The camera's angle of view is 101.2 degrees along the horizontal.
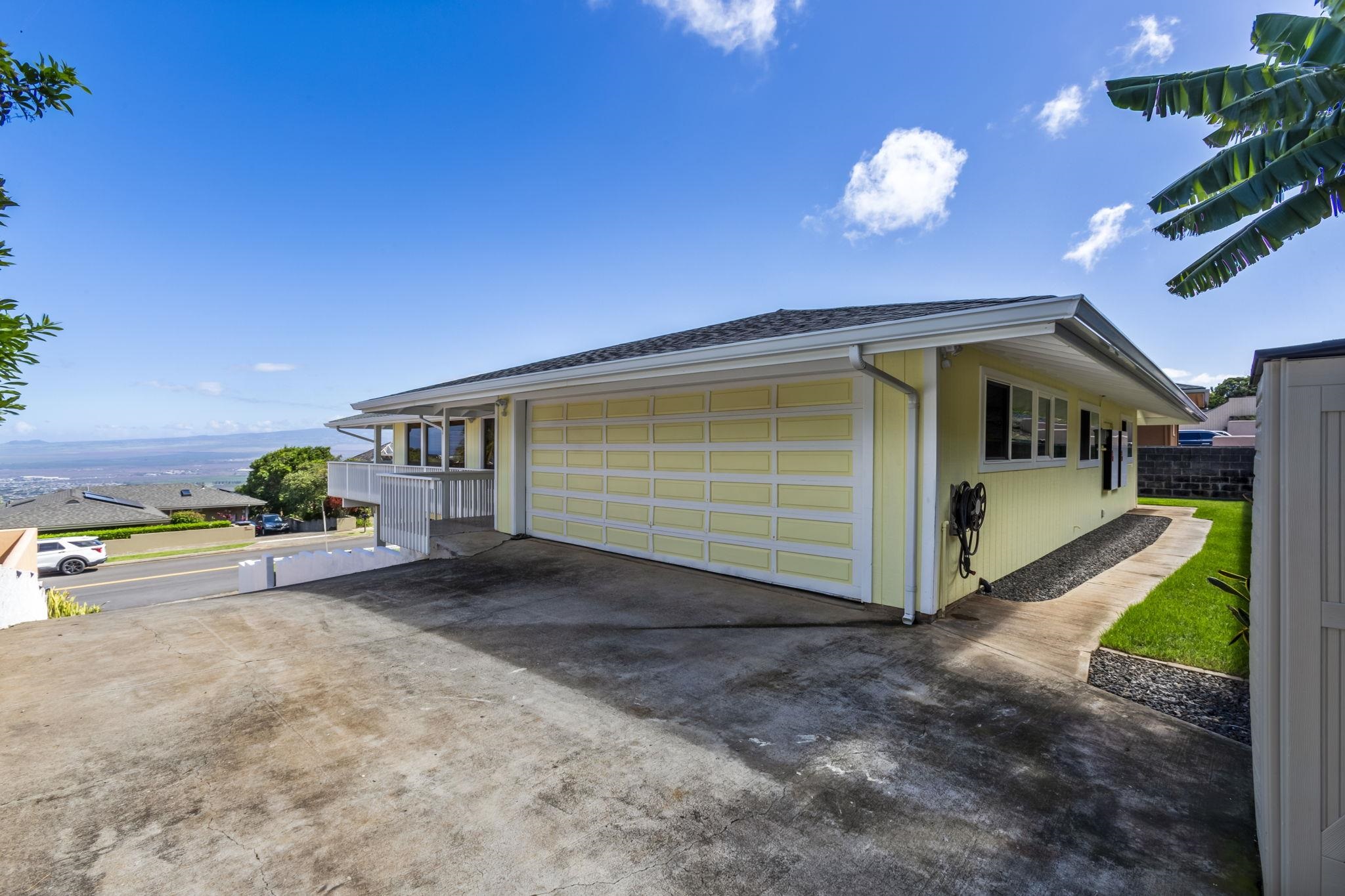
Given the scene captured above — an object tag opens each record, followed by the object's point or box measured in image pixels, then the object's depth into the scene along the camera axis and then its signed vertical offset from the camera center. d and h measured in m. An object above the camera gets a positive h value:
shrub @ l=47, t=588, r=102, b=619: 5.96 -1.76
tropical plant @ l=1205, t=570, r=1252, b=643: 3.83 -1.11
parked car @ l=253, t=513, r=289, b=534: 41.06 -5.78
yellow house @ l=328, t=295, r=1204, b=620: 4.93 +0.07
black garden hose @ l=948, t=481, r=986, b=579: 5.29 -0.66
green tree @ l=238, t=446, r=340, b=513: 45.94 -1.84
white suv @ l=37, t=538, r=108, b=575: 23.45 -4.69
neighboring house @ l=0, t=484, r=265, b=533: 35.09 -4.19
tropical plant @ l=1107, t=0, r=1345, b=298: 4.35 +2.72
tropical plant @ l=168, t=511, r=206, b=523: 37.56 -4.86
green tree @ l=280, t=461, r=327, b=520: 42.75 -3.41
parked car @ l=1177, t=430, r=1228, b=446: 26.48 +0.66
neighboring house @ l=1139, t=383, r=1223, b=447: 23.70 +0.67
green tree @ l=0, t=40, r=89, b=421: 3.47 +2.25
